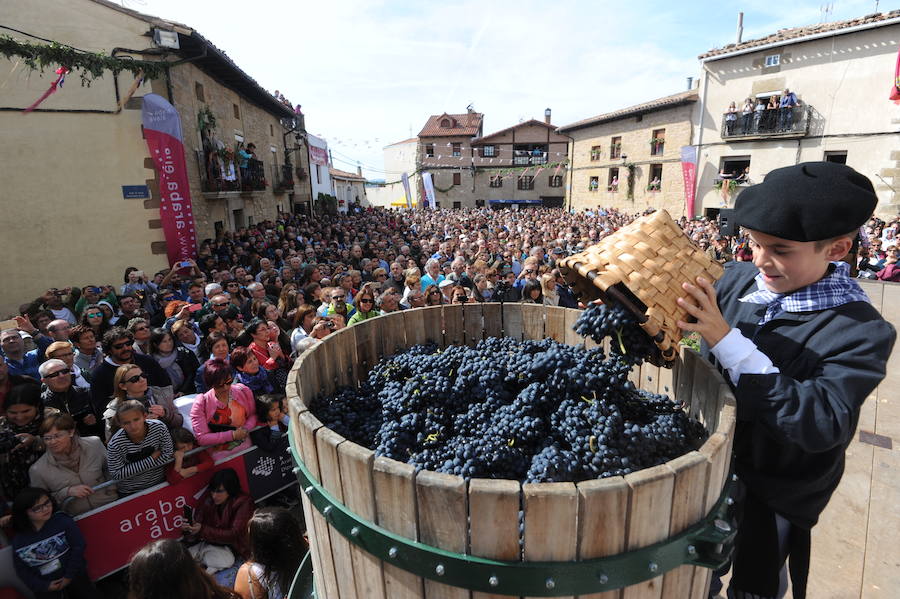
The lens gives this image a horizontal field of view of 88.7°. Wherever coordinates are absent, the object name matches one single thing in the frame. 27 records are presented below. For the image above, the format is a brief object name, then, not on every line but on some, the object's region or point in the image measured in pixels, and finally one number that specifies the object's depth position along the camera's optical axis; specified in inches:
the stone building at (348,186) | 1957.7
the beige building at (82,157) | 391.9
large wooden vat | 51.6
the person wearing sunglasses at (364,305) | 228.8
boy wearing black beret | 59.9
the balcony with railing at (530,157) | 1836.9
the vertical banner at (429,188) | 1322.6
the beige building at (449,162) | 1867.6
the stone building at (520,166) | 1808.6
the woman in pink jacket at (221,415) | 158.1
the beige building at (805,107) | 694.5
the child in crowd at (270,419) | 166.6
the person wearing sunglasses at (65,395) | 163.9
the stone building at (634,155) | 984.9
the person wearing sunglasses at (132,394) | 153.6
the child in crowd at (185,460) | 148.9
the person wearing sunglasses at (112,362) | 173.8
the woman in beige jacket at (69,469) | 134.6
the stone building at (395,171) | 2191.2
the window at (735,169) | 865.5
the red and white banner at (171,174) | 410.9
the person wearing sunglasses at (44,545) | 122.5
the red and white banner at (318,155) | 1132.9
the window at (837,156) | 751.4
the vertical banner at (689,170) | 898.1
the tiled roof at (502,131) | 1819.6
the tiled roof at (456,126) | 1887.7
